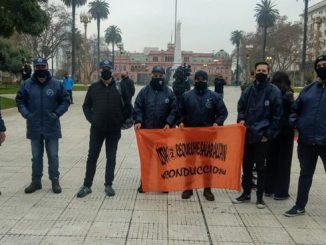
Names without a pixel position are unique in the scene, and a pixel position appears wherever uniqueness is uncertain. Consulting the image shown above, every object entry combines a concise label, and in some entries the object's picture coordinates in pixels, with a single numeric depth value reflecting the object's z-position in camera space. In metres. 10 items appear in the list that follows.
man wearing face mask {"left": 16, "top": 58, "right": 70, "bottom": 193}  6.74
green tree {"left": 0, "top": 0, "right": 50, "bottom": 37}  20.84
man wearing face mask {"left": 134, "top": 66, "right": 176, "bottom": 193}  6.79
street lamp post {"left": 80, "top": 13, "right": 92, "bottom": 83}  46.50
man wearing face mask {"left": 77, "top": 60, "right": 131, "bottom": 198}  6.64
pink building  125.69
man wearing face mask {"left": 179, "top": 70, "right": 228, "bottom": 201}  6.58
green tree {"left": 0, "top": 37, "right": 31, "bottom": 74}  32.66
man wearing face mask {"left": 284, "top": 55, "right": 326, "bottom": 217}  5.66
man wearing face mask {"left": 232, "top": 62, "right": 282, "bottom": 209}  6.17
